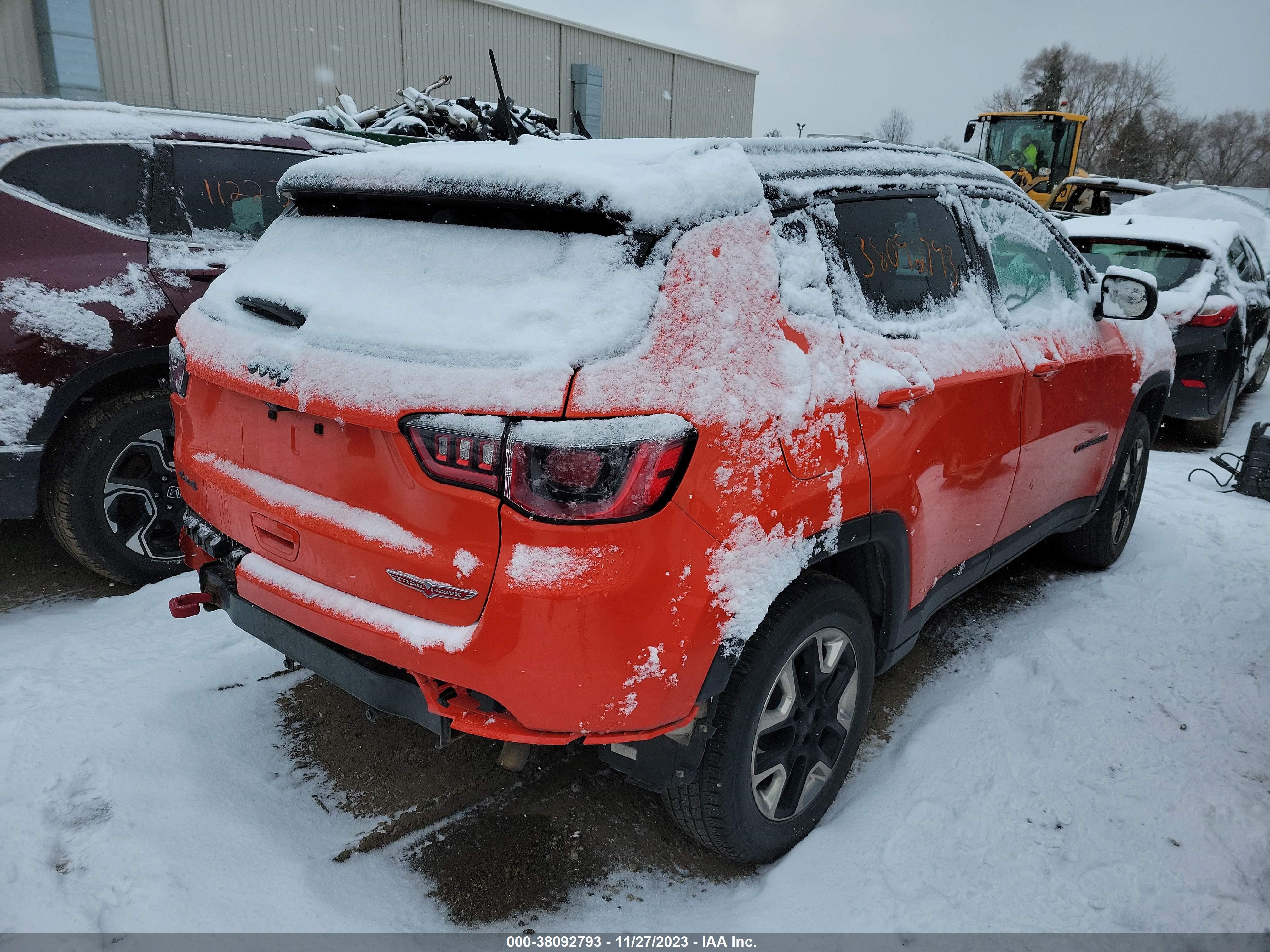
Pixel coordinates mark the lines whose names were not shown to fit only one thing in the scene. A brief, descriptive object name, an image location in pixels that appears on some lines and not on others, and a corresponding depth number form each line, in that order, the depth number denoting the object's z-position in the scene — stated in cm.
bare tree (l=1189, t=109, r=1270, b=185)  6212
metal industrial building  1647
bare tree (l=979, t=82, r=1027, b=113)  6550
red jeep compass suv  170
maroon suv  327
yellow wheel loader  2103
